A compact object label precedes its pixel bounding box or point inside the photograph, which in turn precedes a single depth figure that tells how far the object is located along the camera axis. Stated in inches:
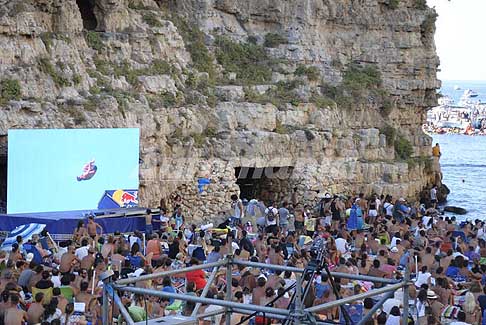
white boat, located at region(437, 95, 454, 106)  7214.1
